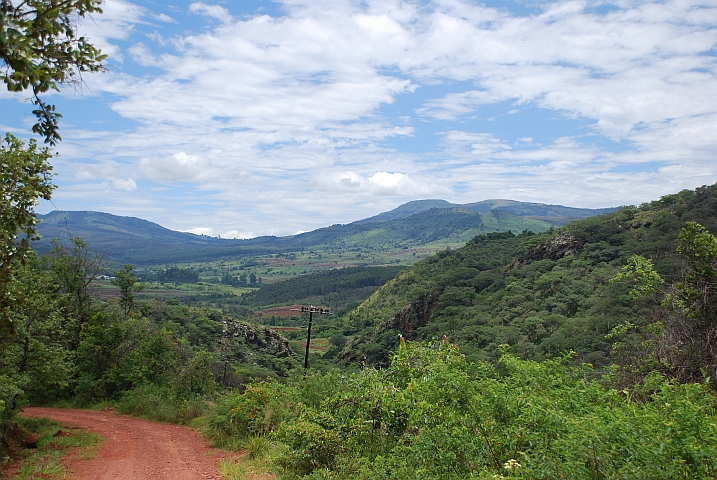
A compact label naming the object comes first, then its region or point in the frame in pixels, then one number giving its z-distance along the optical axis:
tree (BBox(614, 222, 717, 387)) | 9.52
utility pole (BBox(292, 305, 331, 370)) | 24.28
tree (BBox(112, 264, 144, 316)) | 25.36
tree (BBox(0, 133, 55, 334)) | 4.89
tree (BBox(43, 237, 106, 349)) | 20.65
